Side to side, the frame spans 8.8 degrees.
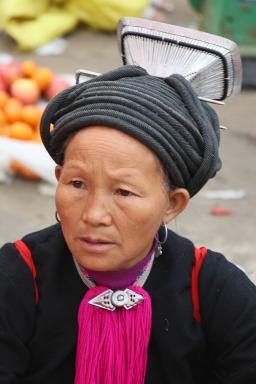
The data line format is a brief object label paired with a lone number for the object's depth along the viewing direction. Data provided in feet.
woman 13.11
